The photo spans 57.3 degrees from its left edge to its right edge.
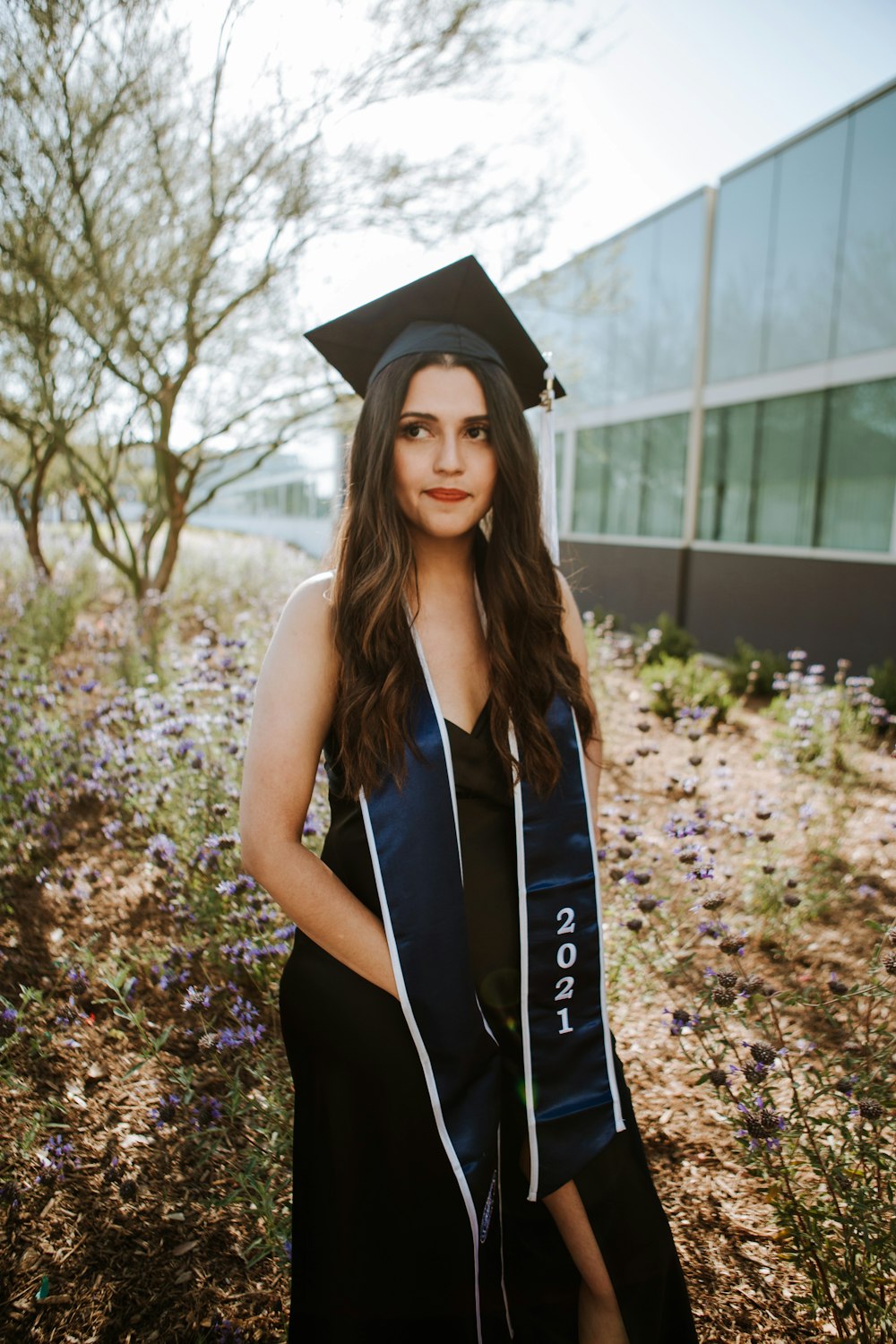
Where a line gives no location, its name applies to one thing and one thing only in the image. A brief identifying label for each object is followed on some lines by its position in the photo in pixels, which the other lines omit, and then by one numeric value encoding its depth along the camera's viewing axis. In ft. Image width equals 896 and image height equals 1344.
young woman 4.66
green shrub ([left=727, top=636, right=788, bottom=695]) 26.11
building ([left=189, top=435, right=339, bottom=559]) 101.55
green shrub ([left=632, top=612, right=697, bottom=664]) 28.43
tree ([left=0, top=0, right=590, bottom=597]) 18.24
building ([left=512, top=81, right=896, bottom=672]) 31.35
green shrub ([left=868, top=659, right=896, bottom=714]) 21.61
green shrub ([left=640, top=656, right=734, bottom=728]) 20.24
